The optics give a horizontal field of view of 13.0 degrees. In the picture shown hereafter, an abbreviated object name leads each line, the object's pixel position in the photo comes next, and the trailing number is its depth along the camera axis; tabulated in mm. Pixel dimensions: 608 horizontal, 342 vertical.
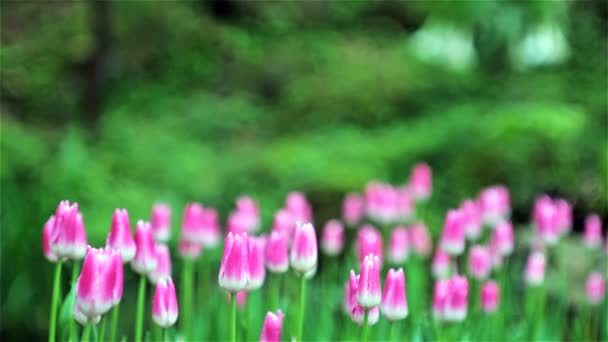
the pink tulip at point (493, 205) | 3127
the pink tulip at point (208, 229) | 2929
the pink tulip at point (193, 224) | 2908
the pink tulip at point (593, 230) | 3121
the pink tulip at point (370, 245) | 2764
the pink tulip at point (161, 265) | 2731
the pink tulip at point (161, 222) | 2897
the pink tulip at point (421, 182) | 3315
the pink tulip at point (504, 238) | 3004
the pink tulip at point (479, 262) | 2970
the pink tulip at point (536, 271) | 2997
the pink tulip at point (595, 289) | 3071
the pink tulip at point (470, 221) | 3026
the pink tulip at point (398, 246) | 3090
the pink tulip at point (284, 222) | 2901
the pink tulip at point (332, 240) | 3063
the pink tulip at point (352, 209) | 3267
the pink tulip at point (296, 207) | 3053
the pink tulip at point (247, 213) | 3034
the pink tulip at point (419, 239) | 3228
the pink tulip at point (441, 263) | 3068
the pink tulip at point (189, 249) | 2944
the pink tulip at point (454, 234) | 2920
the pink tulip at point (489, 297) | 2925
